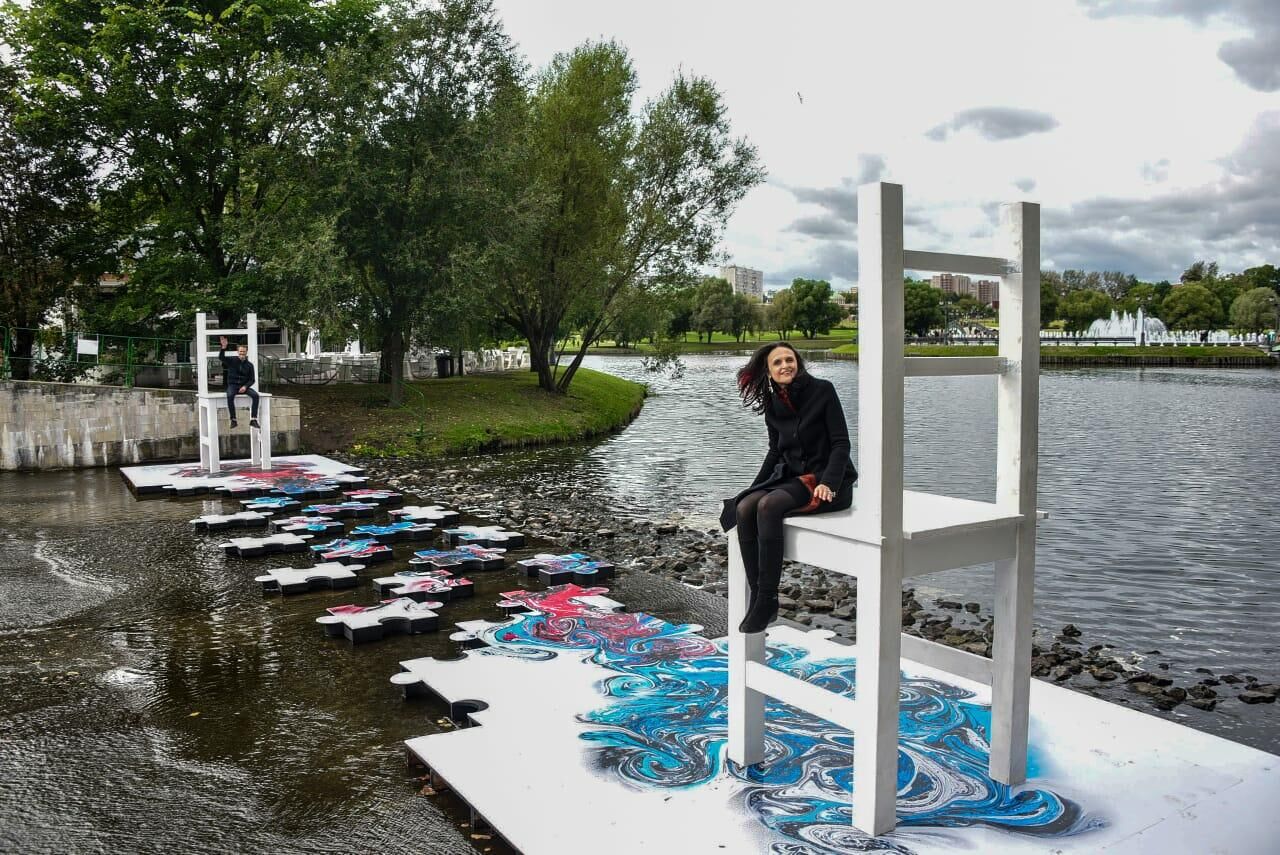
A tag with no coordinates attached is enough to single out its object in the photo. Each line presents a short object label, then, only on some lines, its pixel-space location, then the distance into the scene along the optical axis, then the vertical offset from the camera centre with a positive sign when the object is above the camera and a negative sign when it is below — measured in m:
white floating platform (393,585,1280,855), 4.68 -2.27
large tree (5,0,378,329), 26.39 +7.28
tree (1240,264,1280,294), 143.75 +13.41
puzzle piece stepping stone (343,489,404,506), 15.48 -1.99
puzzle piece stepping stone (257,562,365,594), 9.87 -2.13
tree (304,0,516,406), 26.92 +5.75
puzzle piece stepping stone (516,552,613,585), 10.30 -2.15
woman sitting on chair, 5.05 -0.53
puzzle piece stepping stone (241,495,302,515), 14.55 -2.00
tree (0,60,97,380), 24.27 +4.34
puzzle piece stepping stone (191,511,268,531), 13.18 -2.04
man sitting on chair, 17.70 +0.01
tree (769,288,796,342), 130.12 +8.15
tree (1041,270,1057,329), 127.13 +8.38
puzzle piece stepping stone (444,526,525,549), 12.16 -2.11
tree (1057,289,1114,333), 129.88 +8.04
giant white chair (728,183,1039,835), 4.62 -0.84
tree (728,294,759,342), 127.75 +7.60
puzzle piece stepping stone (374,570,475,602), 9.52 -2.16
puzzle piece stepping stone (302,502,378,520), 14.15 -2.02
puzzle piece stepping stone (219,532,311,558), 11.60 -2.08
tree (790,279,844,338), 130.62 +8.46
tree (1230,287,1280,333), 119.38 +6.94
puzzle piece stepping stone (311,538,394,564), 11.23 -2.12
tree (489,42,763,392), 35.31 +7.03
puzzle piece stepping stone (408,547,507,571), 10.79 -2.12
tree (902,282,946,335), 125.38 +8.02
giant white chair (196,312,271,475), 17.53 -0.64
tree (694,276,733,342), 117.81 +7.97
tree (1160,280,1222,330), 121.25 +7.27
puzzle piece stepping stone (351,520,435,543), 12.56 -2.10
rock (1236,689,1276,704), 8.26 -2.87
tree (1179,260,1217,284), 150.50 +15.12
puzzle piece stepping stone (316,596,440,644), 8.20 -2.15
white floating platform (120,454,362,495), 16.50 -1.85
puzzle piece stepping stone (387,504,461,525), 13.63 -2.02
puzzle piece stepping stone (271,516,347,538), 12.87 -2.05
